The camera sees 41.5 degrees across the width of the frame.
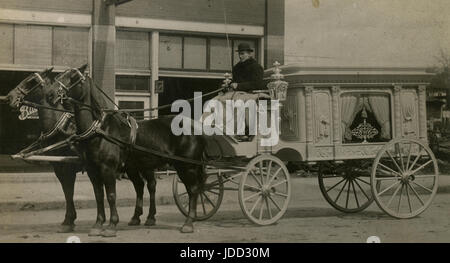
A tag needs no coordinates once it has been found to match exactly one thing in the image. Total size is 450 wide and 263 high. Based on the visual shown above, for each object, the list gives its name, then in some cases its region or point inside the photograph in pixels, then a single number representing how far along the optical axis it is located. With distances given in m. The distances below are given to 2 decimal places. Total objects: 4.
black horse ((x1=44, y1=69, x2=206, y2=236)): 7.59
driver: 8.44
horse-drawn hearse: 8.30
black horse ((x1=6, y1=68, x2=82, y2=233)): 7.62
